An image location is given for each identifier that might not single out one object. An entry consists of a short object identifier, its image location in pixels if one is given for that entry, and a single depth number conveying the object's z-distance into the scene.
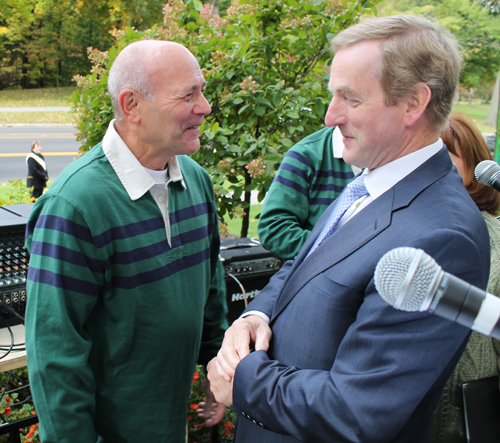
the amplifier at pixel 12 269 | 2.02
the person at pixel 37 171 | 9.68
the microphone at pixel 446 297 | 0.50
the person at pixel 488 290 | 1.88
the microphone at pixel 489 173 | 1.12
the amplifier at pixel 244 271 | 2.83
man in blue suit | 0.95
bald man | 1.36
